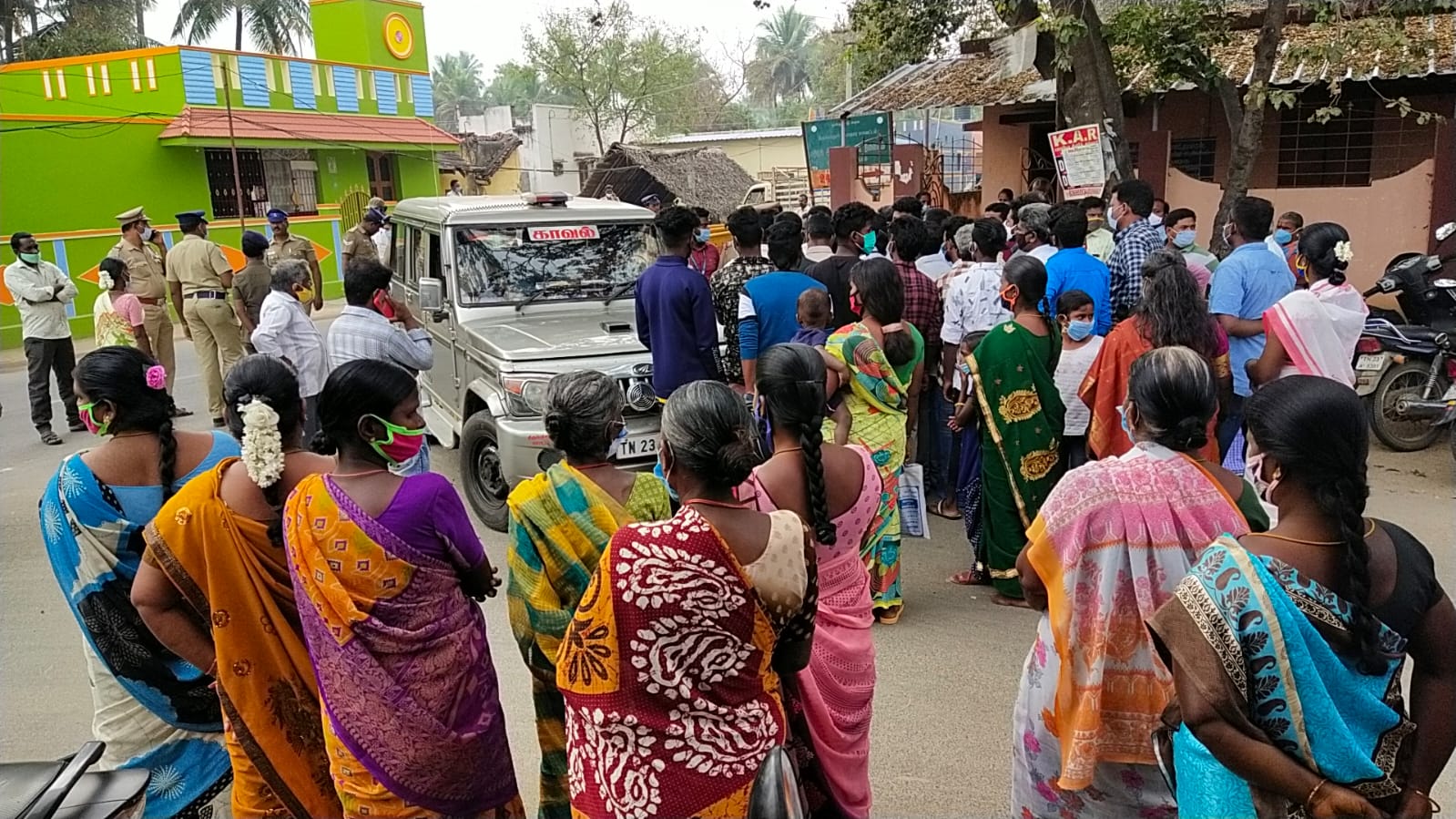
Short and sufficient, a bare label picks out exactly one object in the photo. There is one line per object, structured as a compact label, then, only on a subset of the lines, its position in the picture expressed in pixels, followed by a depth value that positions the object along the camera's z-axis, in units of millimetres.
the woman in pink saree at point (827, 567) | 2512
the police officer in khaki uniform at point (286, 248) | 10117
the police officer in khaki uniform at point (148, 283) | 9352
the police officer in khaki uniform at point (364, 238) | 10586
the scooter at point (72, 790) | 1923
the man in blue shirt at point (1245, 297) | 5043
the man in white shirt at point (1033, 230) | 6570
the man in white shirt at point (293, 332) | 5867
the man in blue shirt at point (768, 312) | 5406
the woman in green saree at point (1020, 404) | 4461
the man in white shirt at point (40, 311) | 8570
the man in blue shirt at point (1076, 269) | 5387
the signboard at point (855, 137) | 14570
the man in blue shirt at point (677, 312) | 5363
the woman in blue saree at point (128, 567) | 2633
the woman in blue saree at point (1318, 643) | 1718
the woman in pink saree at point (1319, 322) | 4293
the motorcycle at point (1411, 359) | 6621
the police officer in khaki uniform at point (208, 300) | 9055
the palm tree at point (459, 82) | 74125
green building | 15109
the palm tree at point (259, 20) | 29672
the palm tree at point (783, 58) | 63094
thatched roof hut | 21234
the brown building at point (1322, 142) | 10297
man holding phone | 5098
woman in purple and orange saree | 2256
